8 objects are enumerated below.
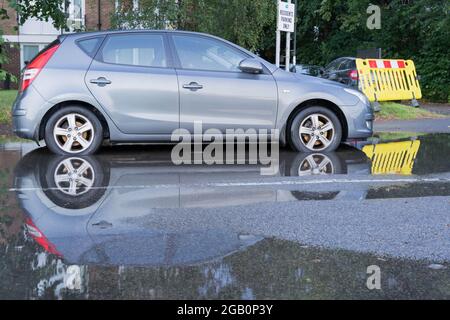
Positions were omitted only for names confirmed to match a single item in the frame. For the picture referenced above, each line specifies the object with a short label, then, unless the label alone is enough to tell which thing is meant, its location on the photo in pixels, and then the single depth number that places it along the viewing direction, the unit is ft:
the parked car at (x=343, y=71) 61.89
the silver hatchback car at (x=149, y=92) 25.29
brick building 92.53
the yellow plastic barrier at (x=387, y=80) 46.55
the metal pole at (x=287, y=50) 52.29
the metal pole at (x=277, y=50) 52.20
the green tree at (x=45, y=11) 41.95
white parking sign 47.58
